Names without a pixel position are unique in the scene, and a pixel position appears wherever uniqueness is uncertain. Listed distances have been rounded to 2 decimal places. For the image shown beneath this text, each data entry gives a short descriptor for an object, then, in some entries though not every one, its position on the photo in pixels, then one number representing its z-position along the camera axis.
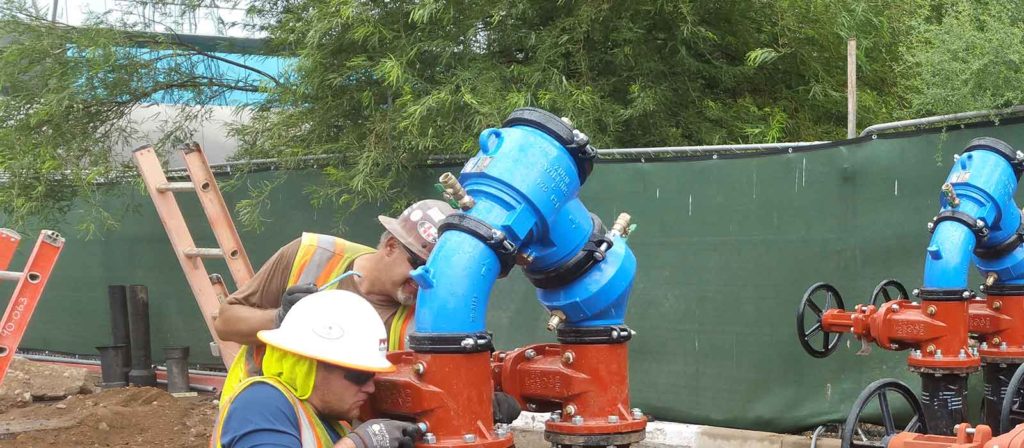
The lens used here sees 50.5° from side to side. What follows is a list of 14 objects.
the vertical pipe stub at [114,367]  9.20
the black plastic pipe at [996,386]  5.66
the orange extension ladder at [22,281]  5.99
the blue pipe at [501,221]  2.64
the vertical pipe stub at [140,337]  9.12
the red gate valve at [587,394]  2.93
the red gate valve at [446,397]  2.62
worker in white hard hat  2.50
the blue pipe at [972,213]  5.14
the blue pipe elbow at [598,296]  2.97
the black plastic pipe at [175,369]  8.88
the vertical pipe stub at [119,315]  9.16
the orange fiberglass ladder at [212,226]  7.46
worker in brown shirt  3.46
